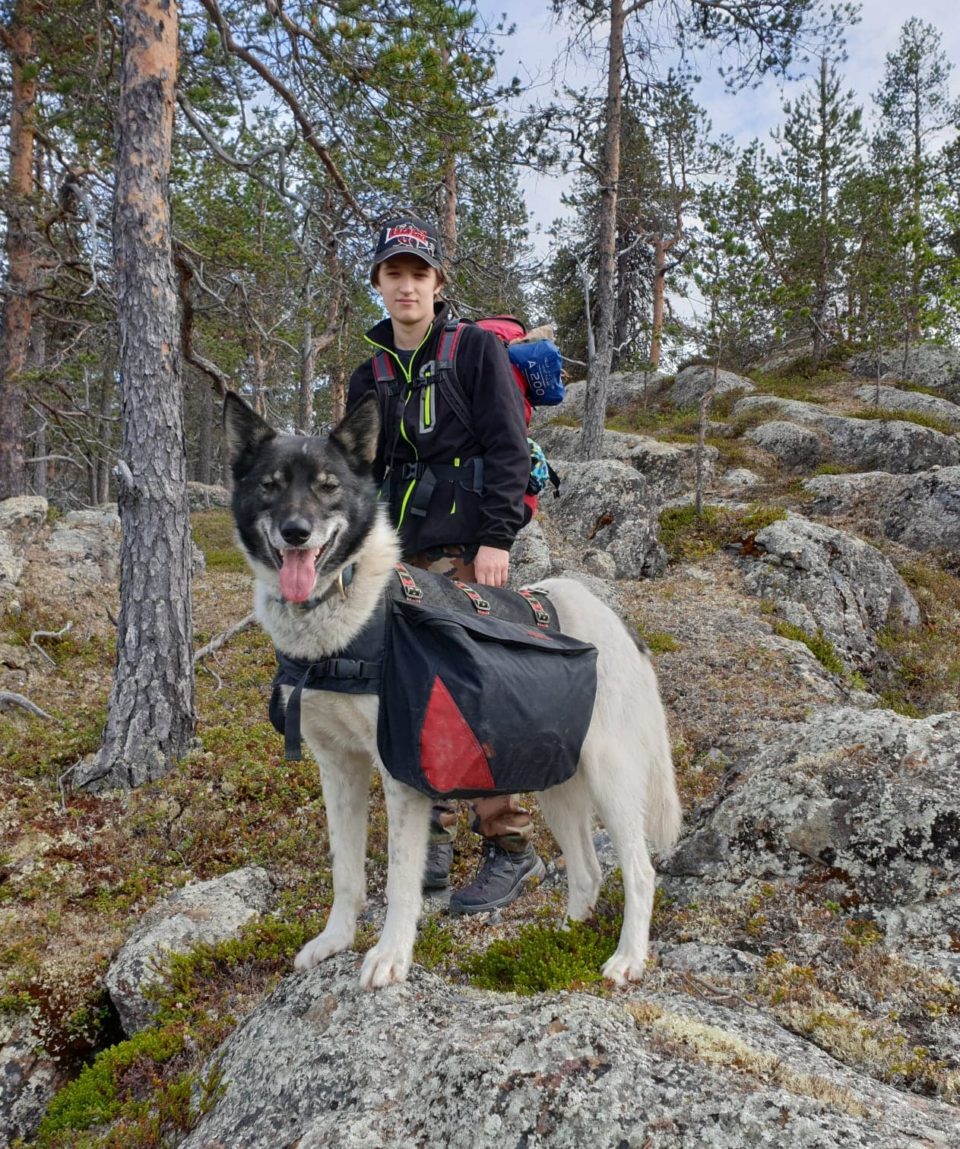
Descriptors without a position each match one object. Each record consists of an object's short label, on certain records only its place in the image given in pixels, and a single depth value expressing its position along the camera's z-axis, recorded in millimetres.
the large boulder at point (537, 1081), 1753
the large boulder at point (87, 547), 9914
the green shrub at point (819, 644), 7711
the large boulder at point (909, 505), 11539
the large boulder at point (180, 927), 3346
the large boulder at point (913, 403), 19828
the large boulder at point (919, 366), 23812
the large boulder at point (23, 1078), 3010
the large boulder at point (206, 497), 23866
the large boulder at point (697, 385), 23609
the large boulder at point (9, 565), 8369
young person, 3570
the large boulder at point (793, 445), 16625
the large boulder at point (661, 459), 14304
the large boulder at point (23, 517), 10273
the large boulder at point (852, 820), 3064
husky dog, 2900
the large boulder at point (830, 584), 8711
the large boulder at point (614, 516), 10758
